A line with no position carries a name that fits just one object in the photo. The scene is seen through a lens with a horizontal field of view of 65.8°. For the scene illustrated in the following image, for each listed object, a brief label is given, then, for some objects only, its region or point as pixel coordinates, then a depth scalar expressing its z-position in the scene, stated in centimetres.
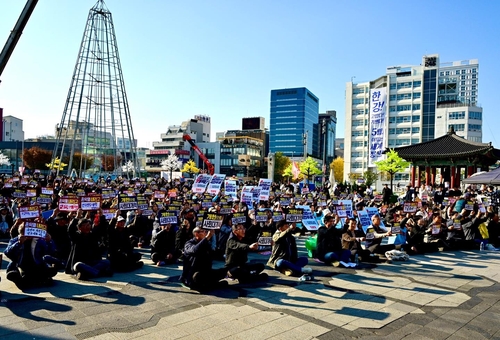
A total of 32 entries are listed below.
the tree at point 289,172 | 8011
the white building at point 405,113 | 8600
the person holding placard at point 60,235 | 1057
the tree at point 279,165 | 10319
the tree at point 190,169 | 9104
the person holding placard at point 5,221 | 1390
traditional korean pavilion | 3778
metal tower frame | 3238
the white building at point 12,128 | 11869
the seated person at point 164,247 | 1073
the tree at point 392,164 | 5219
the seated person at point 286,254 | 955
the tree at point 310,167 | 6300
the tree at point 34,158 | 8219
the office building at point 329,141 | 17185
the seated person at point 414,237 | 1329
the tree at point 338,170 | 10641
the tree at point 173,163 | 8982
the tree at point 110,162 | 9234
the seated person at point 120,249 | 977
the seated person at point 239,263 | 885
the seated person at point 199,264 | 799
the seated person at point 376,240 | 1204
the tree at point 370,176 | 7157
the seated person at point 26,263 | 794
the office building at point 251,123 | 15788
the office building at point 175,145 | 11479
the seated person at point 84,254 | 882
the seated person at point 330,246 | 1085
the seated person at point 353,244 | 1136
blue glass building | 15350
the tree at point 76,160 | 8456
